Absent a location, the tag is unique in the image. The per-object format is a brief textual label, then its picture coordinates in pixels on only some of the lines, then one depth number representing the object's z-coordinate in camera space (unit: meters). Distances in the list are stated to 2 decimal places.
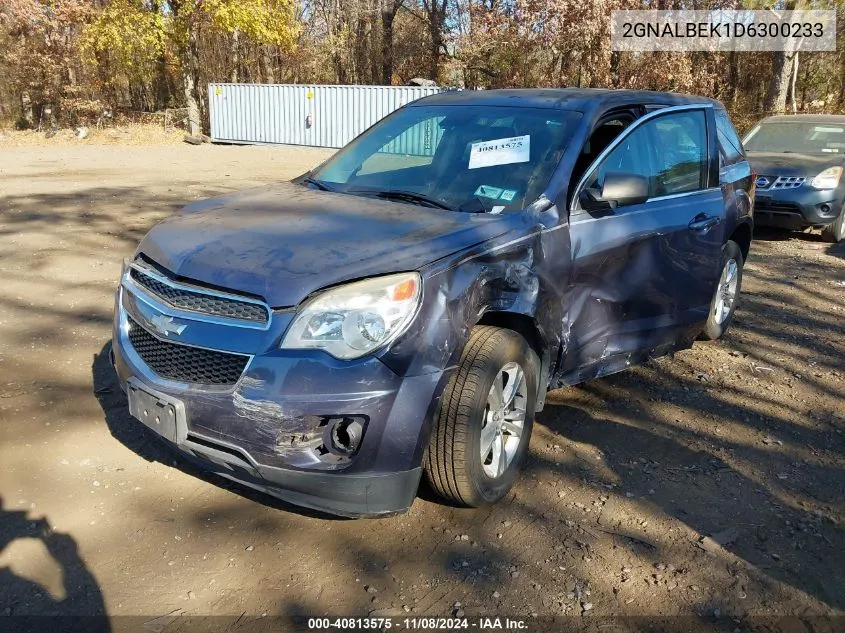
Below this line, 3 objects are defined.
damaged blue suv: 2.66
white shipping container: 22.84
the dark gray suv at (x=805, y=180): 9.12
